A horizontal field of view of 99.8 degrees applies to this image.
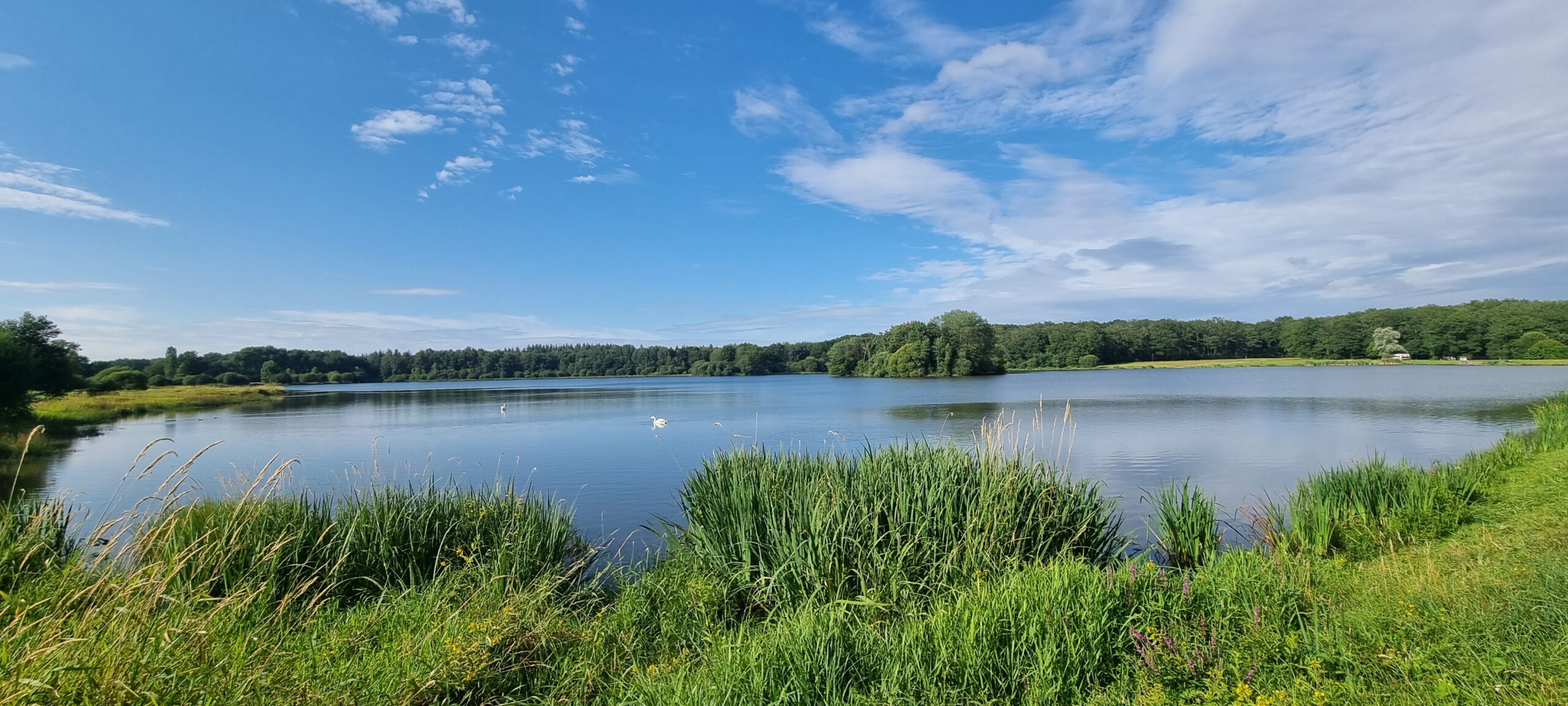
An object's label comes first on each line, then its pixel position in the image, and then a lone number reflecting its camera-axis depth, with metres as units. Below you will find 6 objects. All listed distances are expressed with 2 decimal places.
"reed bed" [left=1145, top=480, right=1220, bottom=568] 7.58
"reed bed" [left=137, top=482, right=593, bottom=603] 6.27
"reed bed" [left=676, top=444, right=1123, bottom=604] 5.90
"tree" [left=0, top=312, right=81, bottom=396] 31.31
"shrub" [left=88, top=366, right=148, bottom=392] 54.91
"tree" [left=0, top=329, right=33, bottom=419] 23.81
